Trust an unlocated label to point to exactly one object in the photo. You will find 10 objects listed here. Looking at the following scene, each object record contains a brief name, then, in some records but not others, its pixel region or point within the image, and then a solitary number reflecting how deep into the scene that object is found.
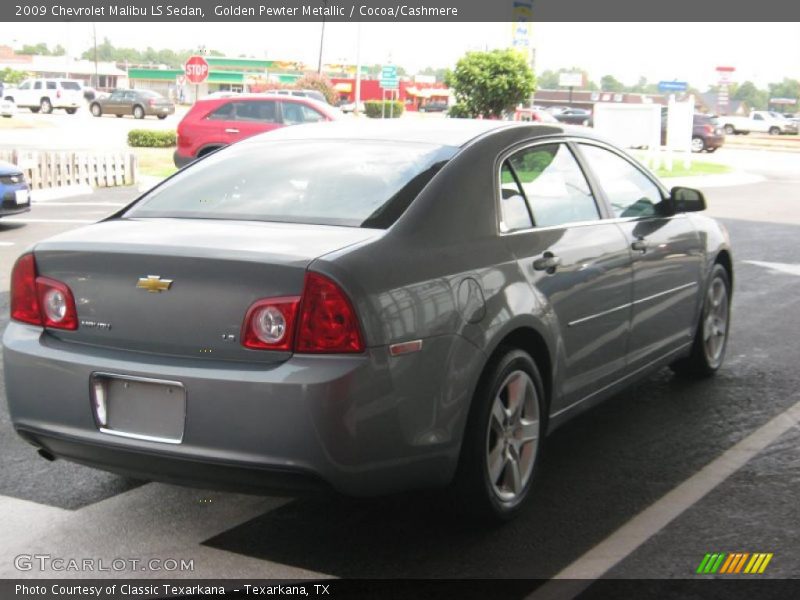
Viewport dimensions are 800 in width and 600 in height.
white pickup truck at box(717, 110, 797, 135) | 68.56
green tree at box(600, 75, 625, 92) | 190.50
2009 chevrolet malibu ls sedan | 3.59
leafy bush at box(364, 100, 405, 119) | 64.25
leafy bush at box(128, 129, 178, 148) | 31.67
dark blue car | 13.56
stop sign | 26.80
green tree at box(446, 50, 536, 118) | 26.66
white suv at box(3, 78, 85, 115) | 59.69
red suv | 19.73
